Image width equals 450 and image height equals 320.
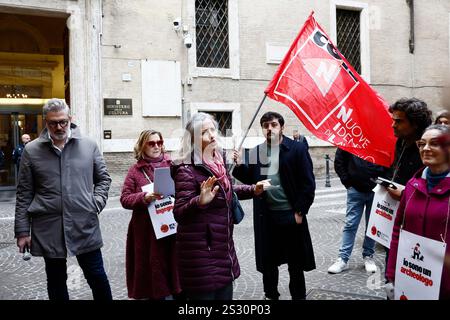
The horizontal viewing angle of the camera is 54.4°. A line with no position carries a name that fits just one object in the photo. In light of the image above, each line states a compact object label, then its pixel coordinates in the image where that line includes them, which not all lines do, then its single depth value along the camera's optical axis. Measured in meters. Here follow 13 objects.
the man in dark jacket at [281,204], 3.99
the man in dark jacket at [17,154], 13.12
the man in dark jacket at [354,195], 5.14
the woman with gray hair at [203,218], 2.80
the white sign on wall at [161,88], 13.02
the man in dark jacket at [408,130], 3.29
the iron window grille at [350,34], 16.05
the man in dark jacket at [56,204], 3.43
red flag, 3.85
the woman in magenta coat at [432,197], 2.40
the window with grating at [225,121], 14.23
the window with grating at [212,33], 13.94
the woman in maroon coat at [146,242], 3.75
